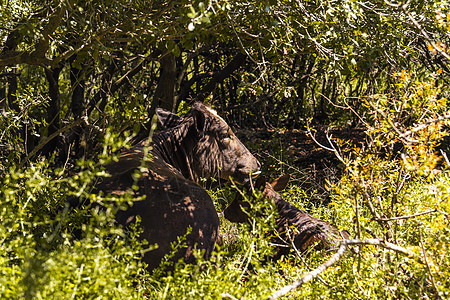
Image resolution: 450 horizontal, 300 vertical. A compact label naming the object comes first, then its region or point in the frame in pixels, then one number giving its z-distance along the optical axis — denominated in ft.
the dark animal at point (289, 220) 31.86
